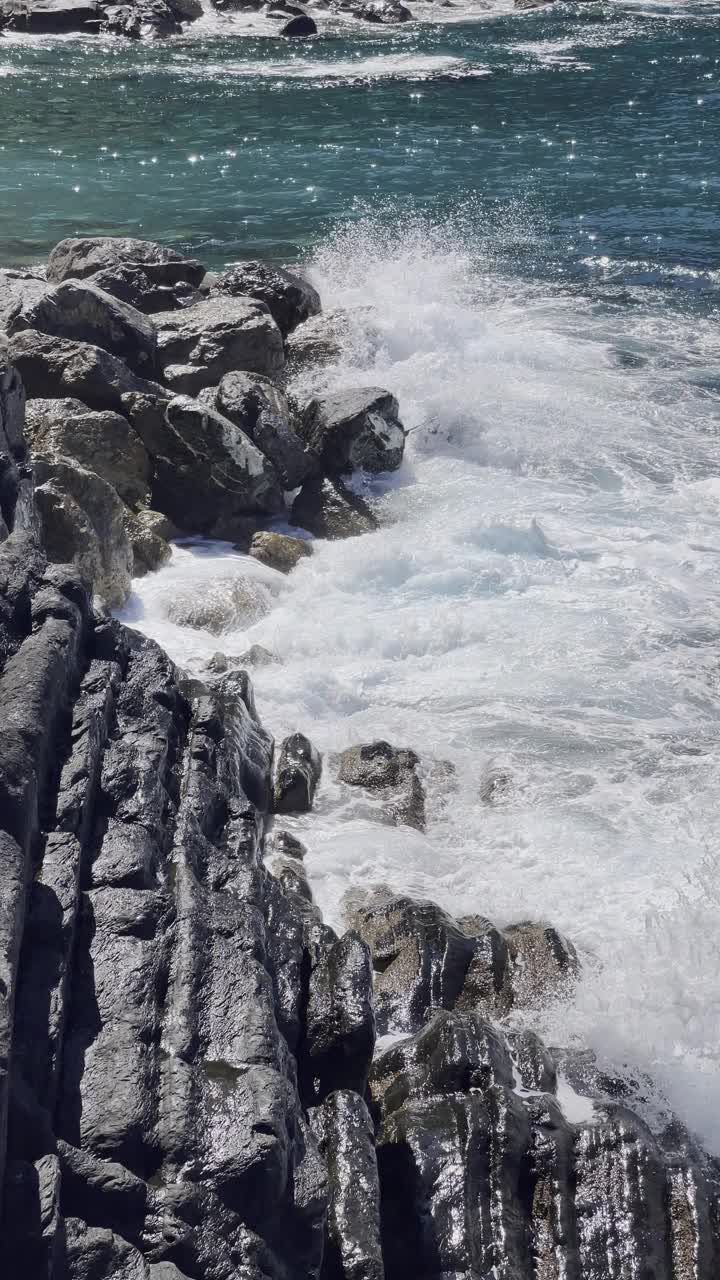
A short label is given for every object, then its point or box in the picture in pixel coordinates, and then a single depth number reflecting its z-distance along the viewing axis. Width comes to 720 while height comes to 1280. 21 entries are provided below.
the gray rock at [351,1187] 5.57
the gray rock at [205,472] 14.42
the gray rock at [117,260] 19.11
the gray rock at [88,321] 16.08
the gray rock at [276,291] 19.67
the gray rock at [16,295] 16.33
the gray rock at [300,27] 47.50
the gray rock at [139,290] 18.67
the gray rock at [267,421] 15.10
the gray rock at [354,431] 15.66
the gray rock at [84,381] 14.68
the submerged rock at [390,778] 9.96
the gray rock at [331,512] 14.94
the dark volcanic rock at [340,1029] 6.50
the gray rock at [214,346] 16.70
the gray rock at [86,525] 11.45
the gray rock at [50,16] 46.88
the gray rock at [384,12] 50.19
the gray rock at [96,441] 13.71
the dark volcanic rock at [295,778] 9.95
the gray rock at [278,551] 14.05
